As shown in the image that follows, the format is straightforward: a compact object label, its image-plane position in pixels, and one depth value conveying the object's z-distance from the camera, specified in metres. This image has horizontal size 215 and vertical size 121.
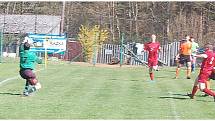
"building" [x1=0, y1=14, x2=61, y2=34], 61.56
